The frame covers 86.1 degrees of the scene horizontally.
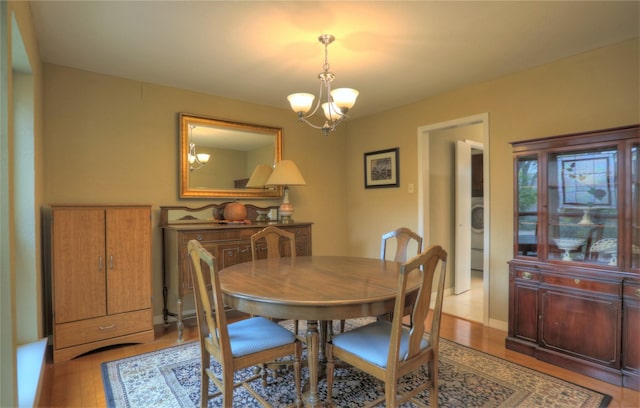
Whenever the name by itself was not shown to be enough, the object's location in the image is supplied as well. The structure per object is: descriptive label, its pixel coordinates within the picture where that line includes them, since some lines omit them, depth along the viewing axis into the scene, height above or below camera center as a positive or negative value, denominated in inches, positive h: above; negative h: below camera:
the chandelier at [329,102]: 85.0 +26.0
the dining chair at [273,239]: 114.0 -12.6
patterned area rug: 78.4 -45.9
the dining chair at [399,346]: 60.7 -29.0
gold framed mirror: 136.0 +20.3
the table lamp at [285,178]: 142.2 +9.9
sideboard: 117.0 -13.7
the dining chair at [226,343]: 63.4 -28.5
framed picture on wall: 163.9 +16.1
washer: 223.8 -21.4
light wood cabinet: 98.9 -22.6
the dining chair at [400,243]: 109.2 -13.4
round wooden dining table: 63.0 -17.9
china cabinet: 87.1 -15.3
